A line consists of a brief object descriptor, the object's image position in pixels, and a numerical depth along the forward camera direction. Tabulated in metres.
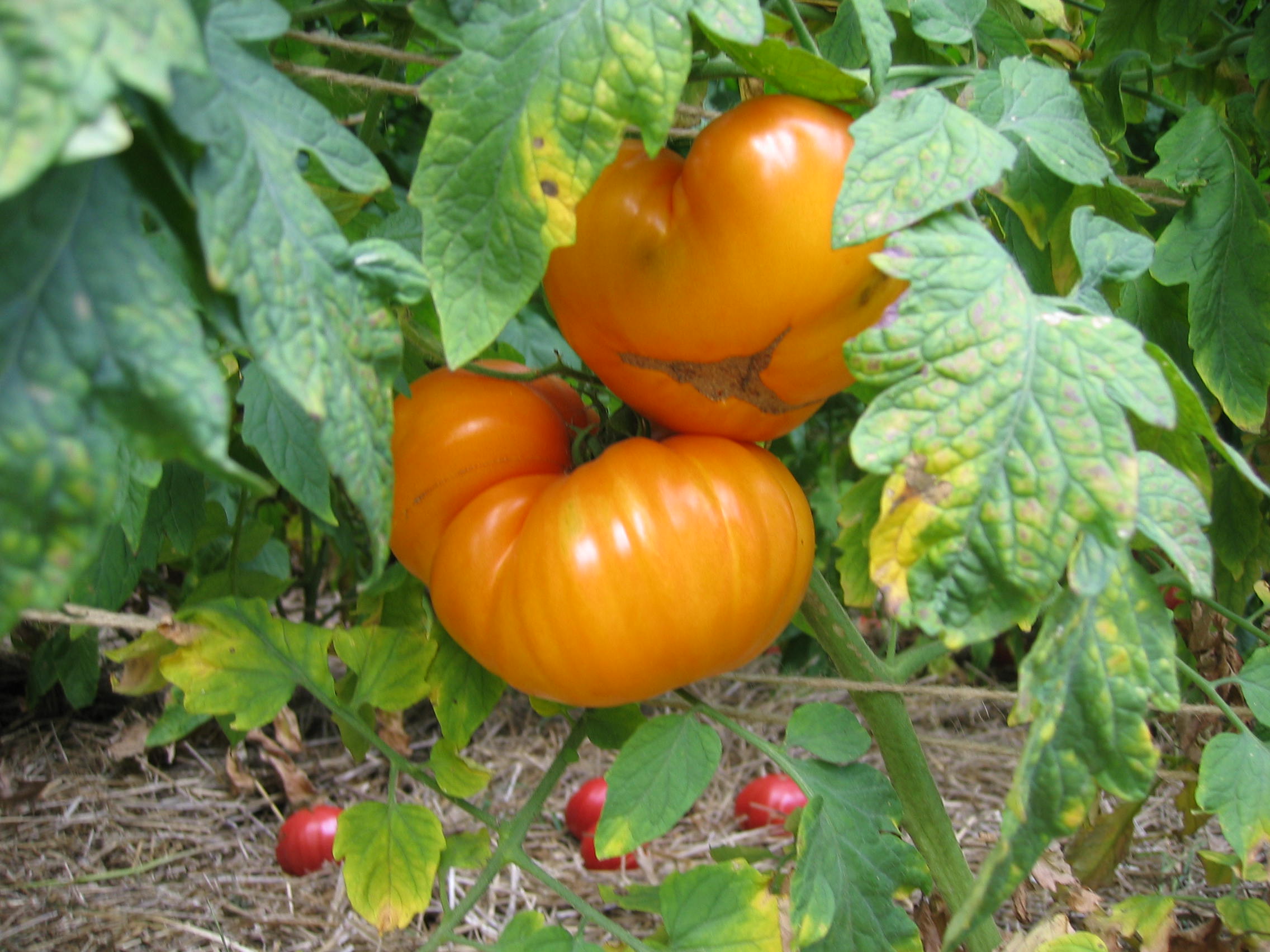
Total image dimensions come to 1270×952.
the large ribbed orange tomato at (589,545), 0.58
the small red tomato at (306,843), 1.09
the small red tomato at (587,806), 1.18
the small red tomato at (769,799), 1.22
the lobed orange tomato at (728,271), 0.51
